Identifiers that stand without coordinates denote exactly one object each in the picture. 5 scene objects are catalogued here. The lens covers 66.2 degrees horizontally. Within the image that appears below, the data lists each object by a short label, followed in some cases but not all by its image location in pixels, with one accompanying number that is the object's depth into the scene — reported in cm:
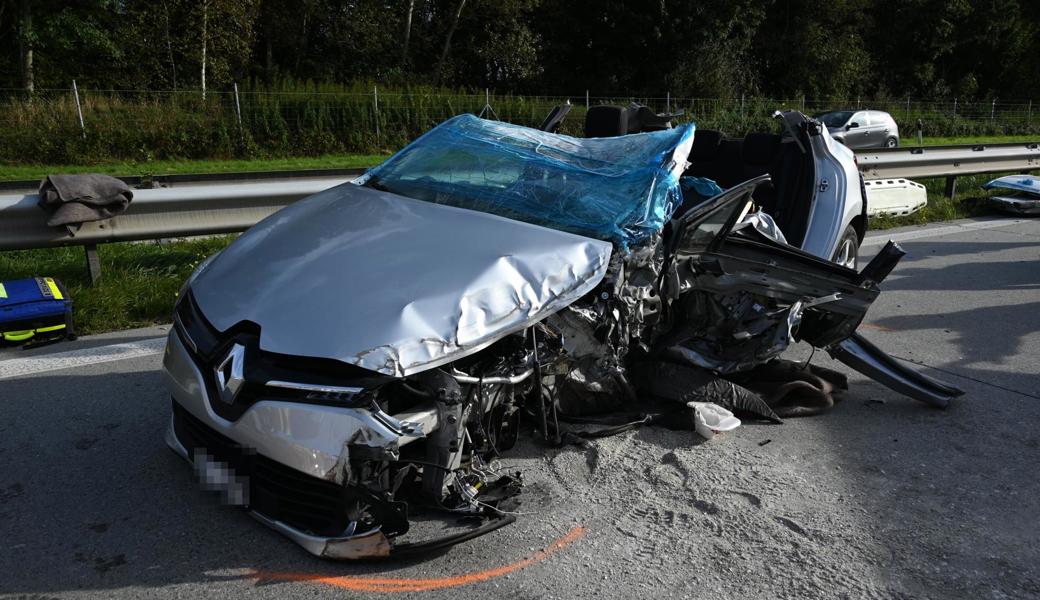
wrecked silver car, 267
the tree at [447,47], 3006
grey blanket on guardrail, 539
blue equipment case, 480
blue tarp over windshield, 353
